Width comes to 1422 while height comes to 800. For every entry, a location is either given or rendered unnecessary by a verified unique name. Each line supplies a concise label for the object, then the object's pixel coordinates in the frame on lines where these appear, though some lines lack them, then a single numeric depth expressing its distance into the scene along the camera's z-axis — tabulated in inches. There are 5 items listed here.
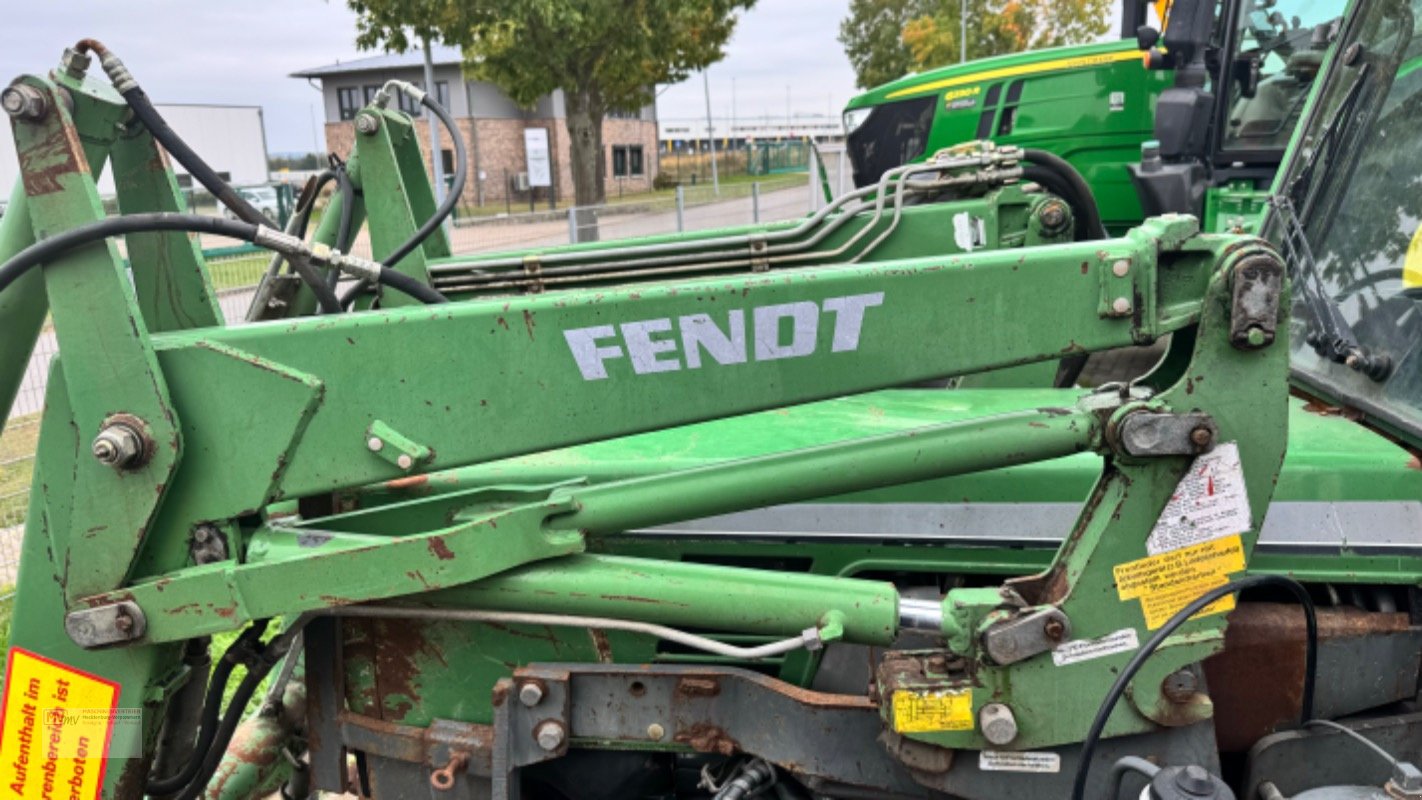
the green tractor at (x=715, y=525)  68.8
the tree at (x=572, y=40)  462.0
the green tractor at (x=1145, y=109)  192.5
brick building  1441.9
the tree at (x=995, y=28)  967.0
